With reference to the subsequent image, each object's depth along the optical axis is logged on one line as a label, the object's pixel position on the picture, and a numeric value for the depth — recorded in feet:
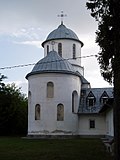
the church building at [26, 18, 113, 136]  134.62
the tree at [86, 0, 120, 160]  44.21
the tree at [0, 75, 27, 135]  166.71
